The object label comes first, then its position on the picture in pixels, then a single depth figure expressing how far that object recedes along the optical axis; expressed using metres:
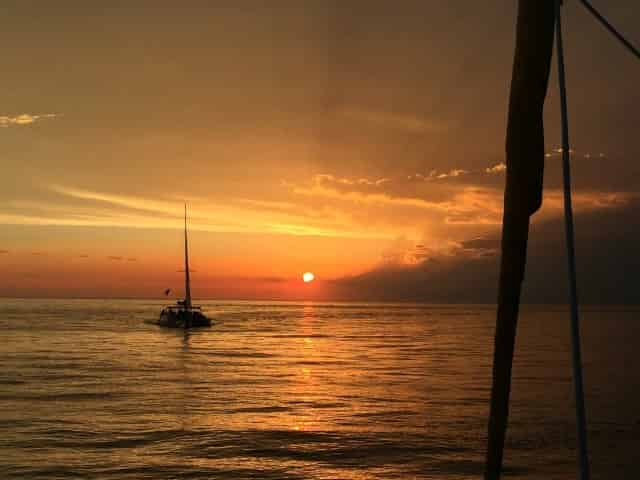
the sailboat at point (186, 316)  100.88
